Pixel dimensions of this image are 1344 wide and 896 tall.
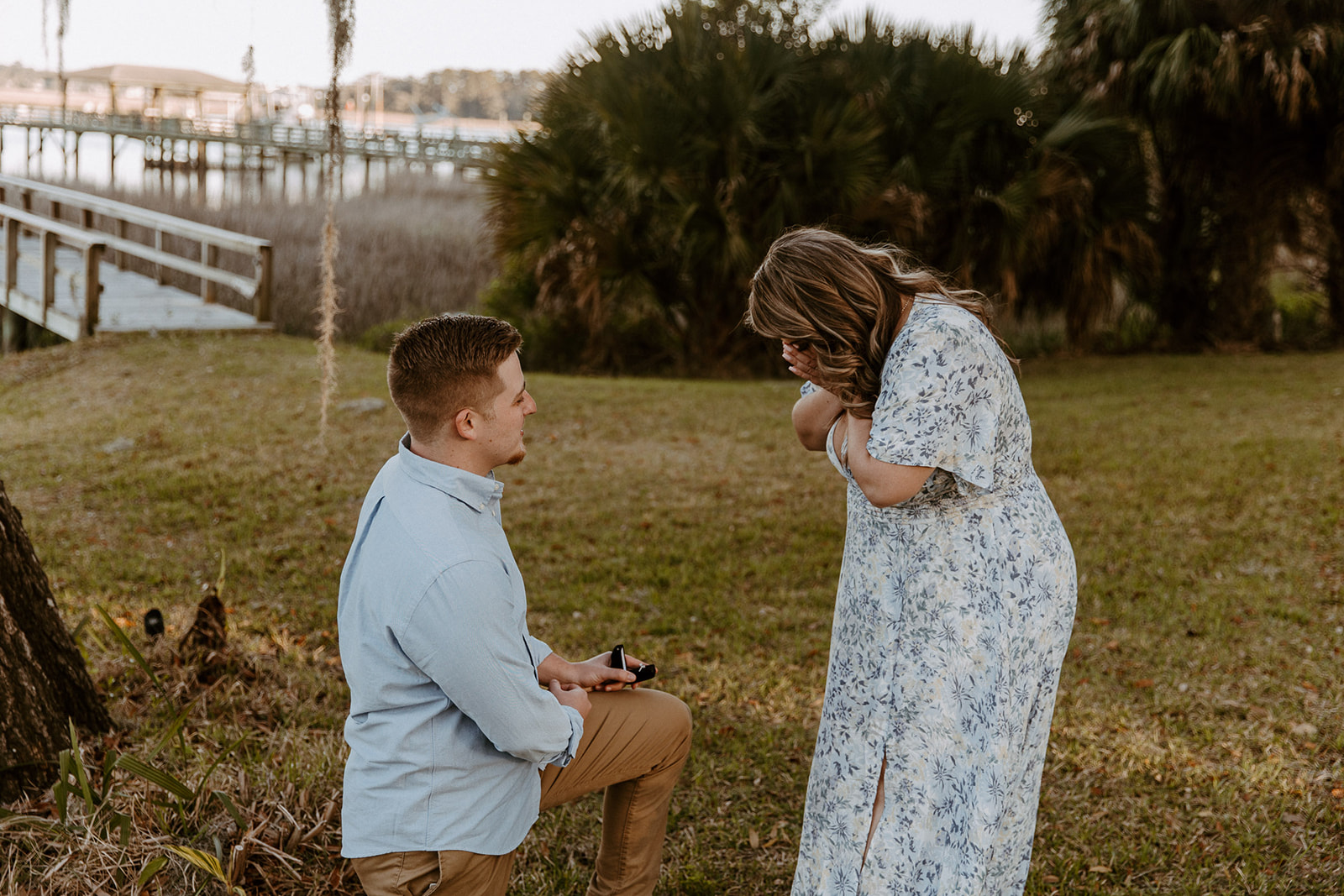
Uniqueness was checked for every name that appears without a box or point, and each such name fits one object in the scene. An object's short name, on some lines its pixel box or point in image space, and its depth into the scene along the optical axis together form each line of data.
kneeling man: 1.85
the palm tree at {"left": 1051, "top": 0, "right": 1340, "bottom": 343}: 11.85
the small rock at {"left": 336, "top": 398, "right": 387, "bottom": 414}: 8.72
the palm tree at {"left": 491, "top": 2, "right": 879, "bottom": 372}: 11.09
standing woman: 2.21
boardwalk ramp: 10.74
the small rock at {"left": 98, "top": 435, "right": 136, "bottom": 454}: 7.38
